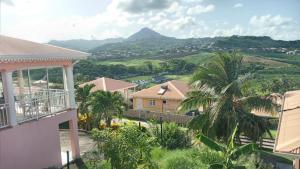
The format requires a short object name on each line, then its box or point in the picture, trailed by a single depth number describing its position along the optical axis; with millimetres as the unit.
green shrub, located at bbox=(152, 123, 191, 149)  13141
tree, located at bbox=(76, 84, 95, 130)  16430
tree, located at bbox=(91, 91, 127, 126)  15798
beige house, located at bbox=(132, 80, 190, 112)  24601
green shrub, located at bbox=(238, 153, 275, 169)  9608
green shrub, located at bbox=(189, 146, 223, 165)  8923
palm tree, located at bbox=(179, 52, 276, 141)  11402
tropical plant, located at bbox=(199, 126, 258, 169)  7855
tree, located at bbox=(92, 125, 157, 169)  7978
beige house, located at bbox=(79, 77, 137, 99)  26340
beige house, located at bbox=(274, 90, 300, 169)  6605
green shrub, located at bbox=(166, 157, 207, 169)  8833
